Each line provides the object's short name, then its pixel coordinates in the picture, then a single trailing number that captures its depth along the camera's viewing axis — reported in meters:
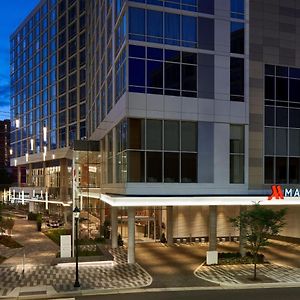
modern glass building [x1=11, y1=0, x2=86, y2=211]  62.35
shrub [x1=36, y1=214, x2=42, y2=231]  43.39
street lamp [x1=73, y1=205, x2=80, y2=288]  20.79
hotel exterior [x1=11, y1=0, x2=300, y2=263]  25.73
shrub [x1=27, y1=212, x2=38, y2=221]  55.77
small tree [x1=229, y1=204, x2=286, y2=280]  21.51
